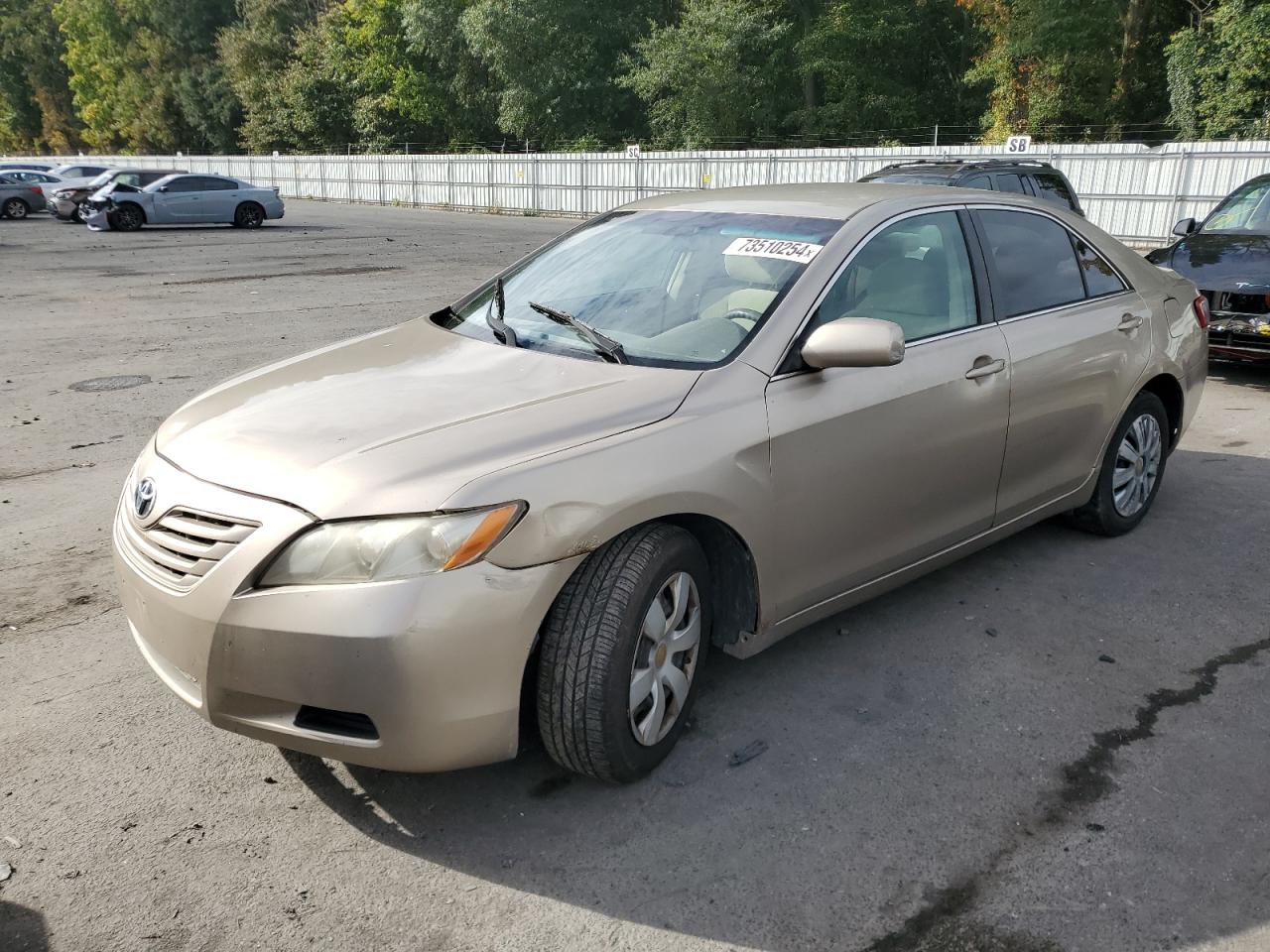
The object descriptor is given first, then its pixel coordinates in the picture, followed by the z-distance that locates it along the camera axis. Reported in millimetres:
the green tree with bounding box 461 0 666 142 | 50531
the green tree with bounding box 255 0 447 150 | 57938
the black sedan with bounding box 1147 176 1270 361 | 8141
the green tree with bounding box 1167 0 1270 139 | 30156
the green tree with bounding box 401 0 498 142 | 55719
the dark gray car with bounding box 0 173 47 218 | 30875
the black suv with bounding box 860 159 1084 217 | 10391
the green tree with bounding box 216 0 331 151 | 66438
